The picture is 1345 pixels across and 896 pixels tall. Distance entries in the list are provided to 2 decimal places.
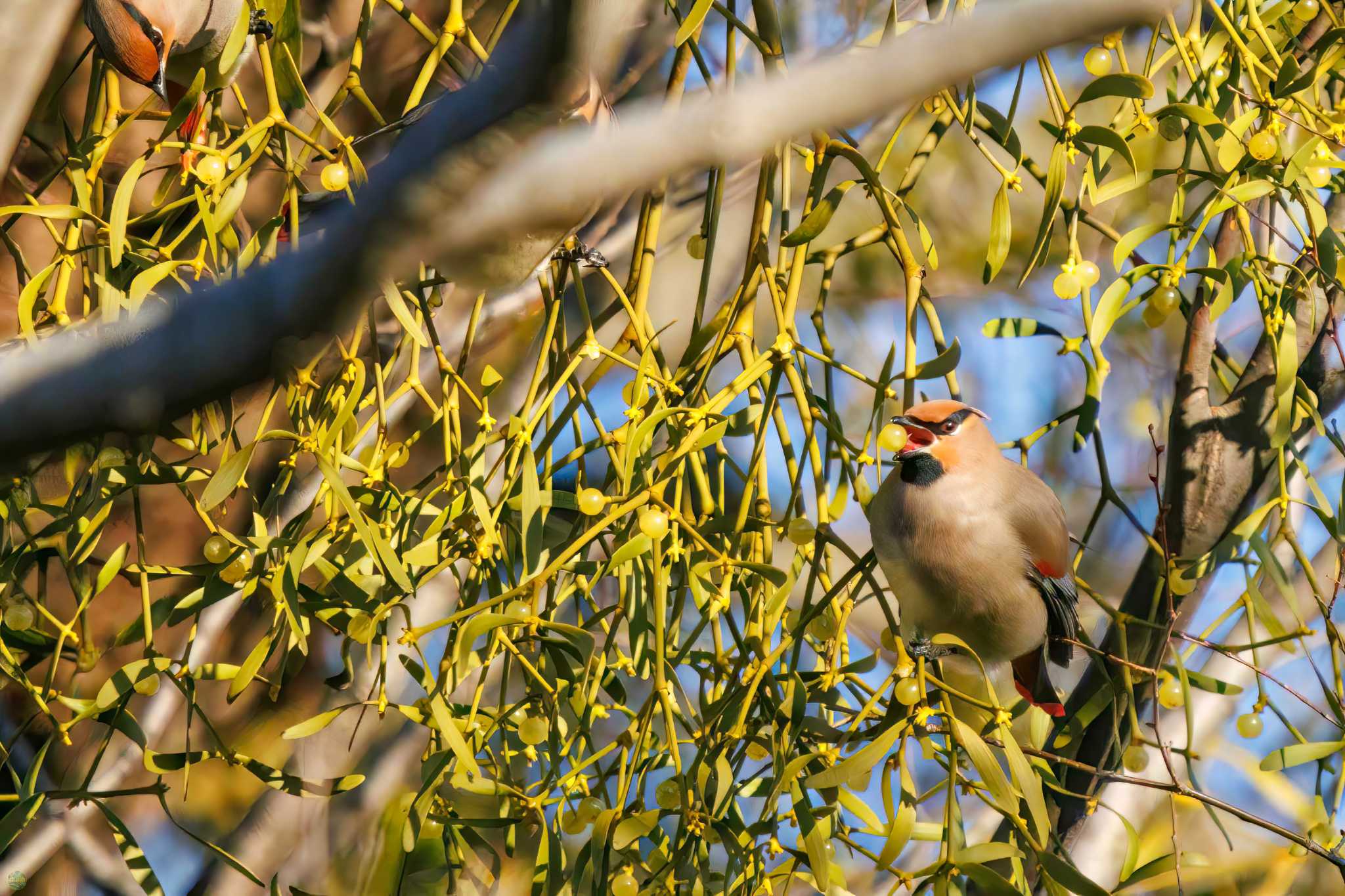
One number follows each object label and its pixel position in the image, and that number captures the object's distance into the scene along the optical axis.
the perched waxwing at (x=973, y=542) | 5.94
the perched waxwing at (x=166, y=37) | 6.00
